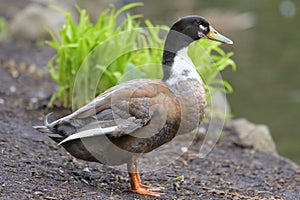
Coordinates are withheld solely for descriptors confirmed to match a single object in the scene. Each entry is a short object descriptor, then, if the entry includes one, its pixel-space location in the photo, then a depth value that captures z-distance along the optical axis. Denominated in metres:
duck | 7.79
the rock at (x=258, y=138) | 12.78
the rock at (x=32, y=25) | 19.62
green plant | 11.64
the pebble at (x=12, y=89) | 13.48
